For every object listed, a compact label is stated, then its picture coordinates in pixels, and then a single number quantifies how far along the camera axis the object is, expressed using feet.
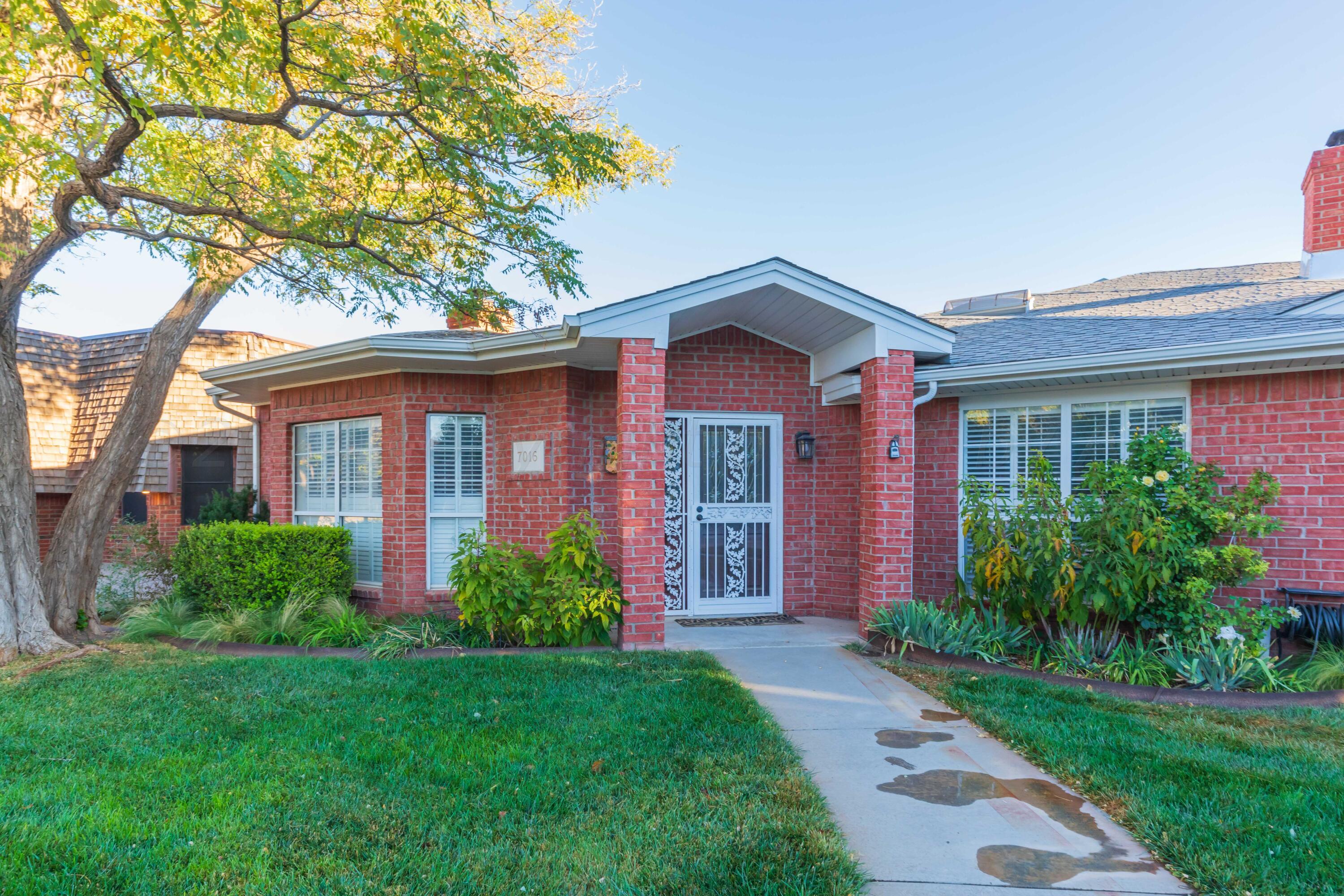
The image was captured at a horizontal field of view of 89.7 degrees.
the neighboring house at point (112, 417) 40.63
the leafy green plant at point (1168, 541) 16.69
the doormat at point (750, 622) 23.39
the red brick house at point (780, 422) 18.65
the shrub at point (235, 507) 33.99
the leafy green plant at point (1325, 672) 15.75
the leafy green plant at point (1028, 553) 17.62
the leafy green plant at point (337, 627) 20.36
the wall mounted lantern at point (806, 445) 24.56
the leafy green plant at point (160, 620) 21.66
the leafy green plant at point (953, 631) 18.40
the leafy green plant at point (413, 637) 19.20
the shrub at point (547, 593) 19.07
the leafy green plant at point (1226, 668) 16.02
